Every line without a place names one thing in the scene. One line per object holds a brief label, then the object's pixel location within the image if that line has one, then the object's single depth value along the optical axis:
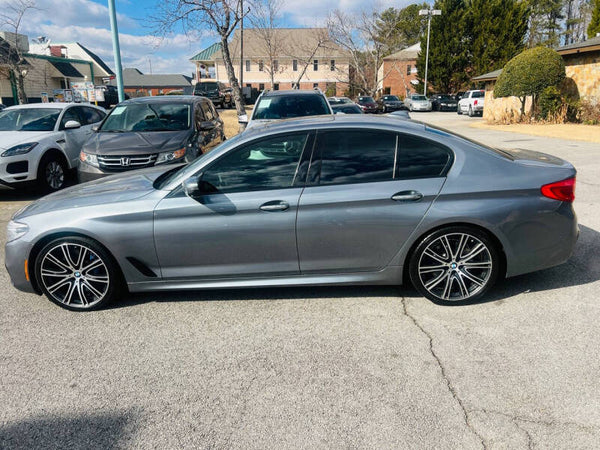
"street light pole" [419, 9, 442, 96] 41.96
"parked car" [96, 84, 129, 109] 33.64
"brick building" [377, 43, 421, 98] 57.62
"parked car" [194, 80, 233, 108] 32.66
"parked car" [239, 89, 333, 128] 9.10
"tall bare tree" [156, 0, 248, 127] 15.51
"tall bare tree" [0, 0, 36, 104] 19.14
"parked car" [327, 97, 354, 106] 26.49
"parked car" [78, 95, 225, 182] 7.29
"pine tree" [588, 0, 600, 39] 36.29
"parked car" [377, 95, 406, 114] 39.24
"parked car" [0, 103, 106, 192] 7.95
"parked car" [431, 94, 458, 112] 41.06
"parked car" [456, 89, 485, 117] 33.00
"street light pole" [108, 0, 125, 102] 11.91
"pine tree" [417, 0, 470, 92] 45.75
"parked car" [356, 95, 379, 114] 34.22
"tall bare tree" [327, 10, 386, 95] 46.16
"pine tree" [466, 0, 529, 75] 43.28
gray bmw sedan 3.69
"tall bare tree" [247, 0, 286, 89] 36.99
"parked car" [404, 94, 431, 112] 41.09
